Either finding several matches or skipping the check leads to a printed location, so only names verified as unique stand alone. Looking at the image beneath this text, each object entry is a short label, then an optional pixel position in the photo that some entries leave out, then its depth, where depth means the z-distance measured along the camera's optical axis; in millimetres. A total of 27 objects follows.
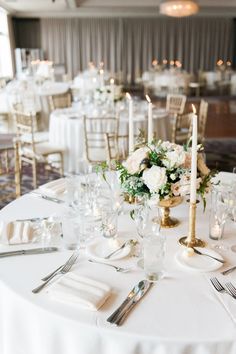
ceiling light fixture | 8961
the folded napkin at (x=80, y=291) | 1338
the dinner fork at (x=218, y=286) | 1415
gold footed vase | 1857
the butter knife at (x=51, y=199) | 2275
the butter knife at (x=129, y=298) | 1279
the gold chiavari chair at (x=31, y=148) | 4621
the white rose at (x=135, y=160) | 1786
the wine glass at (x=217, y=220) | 1821
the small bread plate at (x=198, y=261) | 1565
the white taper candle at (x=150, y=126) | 1952
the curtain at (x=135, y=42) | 15867
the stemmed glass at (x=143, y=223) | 1747
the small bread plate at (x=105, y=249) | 1659
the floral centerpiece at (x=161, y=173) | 1730
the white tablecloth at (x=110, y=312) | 1211
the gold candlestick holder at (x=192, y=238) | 1682
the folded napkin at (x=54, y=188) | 2379
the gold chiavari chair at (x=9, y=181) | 4152
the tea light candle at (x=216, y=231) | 1820
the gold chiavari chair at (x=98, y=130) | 4828
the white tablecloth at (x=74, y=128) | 4973
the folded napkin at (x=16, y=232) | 1786
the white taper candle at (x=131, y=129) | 2064
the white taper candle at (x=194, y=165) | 1567
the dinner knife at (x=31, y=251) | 1682
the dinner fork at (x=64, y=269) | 1435
